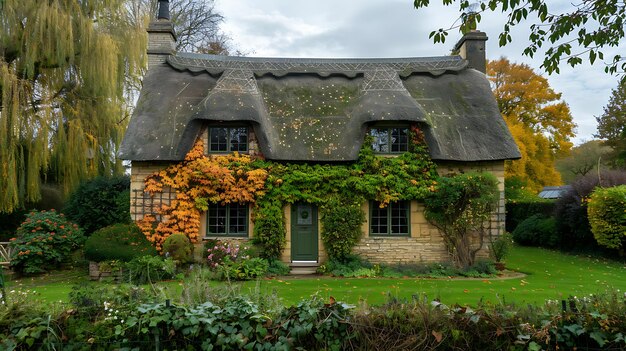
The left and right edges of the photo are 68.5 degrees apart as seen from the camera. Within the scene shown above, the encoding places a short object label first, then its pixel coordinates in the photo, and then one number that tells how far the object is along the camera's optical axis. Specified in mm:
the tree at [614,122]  29953
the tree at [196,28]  25969
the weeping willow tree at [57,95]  14453
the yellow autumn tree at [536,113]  31219
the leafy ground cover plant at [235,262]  11570
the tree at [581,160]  36062
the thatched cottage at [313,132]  13391
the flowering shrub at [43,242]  12881
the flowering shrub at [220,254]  12436
